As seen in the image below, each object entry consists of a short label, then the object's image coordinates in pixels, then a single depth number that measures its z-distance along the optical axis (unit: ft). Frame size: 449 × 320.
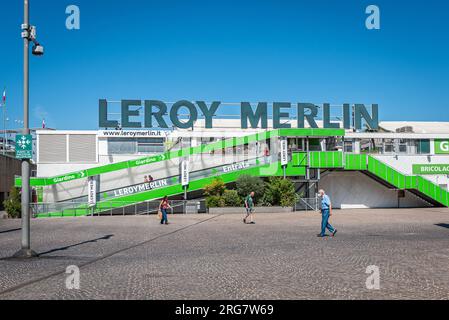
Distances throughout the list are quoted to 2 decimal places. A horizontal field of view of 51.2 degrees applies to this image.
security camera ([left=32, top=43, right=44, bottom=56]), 41.39
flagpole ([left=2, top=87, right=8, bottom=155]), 158.51
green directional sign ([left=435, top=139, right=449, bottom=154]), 131.44
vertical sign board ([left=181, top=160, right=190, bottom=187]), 106.22
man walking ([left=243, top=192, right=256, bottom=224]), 75.25
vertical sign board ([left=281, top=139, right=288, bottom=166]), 111.65
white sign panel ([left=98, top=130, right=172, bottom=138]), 127.54
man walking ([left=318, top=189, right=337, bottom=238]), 53.93
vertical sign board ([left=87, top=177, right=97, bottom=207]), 100.99
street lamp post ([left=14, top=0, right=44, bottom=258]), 40.06
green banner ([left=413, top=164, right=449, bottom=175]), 128.98
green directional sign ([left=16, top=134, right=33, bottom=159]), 40.93
